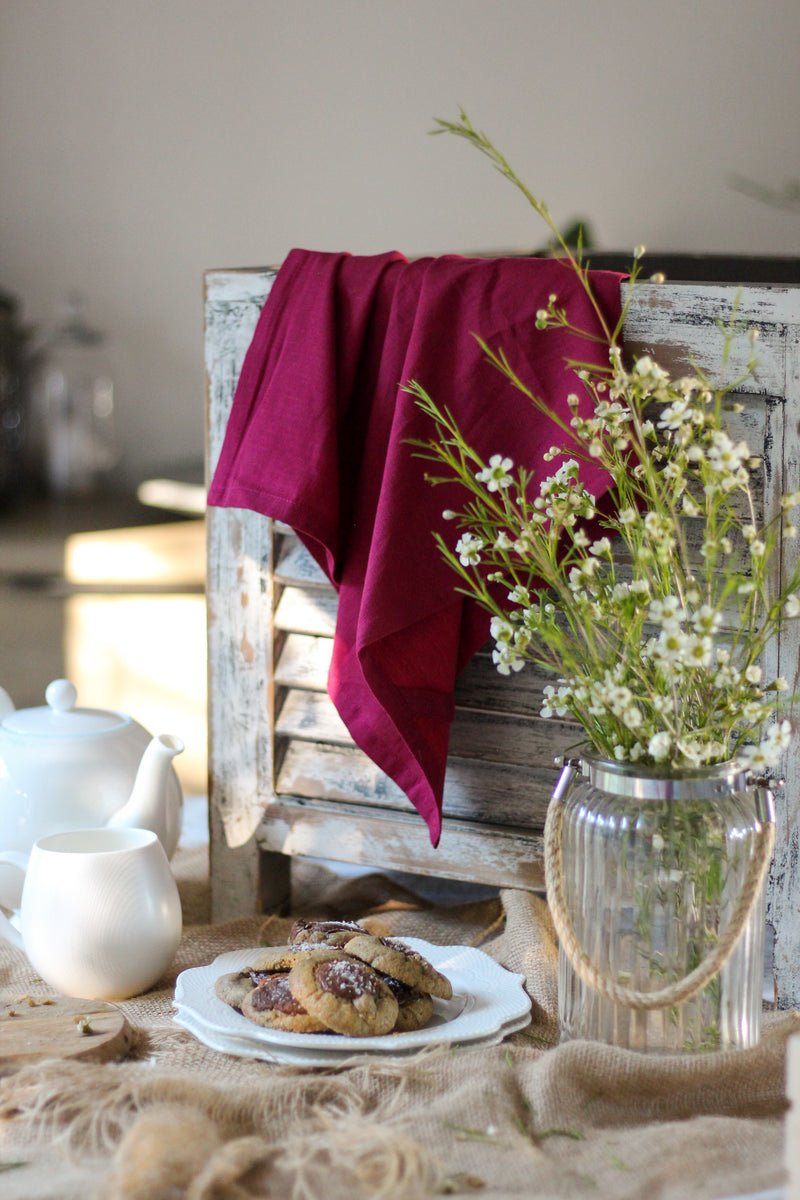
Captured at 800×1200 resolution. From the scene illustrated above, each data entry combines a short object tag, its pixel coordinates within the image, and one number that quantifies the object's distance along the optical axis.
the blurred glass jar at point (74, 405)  2.82
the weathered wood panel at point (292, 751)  1.21
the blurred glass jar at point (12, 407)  2.77
